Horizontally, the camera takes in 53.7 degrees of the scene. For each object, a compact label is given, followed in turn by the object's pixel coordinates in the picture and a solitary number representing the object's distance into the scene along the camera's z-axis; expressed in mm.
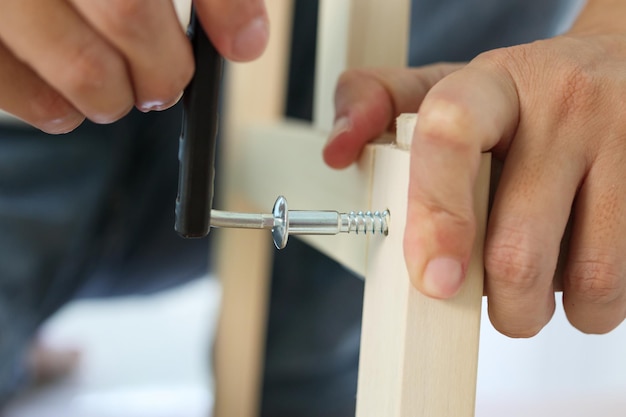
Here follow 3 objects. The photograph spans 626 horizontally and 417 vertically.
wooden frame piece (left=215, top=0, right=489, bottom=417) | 258
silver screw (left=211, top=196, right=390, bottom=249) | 280
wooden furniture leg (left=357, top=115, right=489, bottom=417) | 255
